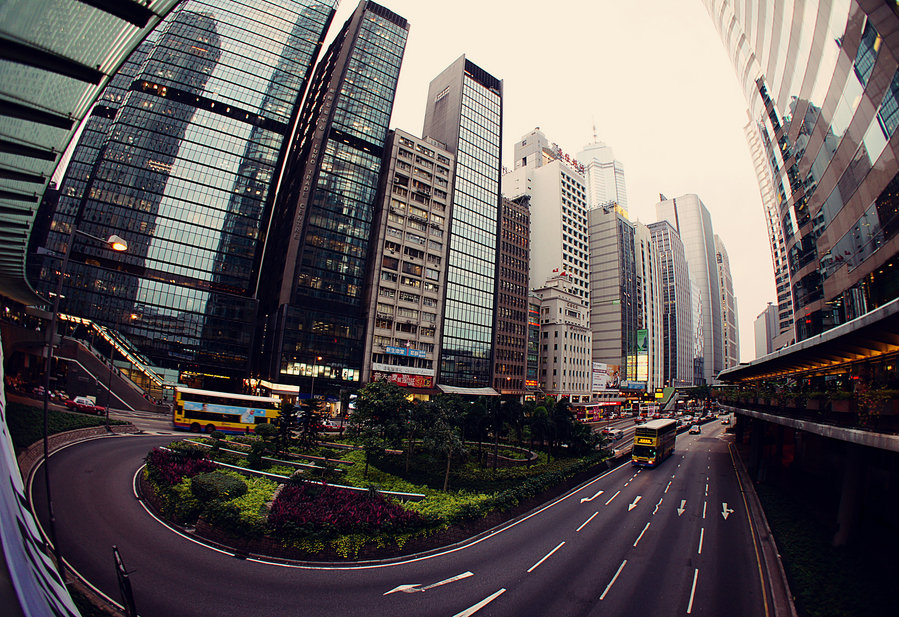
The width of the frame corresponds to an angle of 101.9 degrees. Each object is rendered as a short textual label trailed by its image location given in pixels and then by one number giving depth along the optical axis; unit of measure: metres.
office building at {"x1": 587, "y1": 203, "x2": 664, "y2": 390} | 144.88
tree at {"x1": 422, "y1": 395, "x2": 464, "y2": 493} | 26.64
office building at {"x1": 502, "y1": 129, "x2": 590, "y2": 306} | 130.12
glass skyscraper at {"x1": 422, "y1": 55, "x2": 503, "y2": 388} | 88.25
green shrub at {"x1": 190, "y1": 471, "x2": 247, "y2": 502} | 18.31
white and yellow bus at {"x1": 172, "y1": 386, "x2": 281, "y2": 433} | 37.88
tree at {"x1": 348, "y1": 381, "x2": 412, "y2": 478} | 29.25
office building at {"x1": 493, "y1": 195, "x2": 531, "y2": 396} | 99.12
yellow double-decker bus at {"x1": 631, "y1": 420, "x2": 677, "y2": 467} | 38.34
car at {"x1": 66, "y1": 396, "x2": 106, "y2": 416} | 36.38
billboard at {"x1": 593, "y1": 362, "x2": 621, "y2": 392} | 122.94
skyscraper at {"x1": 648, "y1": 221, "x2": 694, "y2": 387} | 188.00
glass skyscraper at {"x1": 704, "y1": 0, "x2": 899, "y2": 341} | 19.39
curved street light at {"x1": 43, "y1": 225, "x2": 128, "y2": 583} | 11.45
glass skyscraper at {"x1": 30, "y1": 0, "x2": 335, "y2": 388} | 71.25
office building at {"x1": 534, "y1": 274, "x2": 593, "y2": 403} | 112.50
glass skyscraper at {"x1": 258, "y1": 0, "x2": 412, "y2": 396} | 70.19
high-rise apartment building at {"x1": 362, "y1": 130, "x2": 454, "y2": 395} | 78.06
